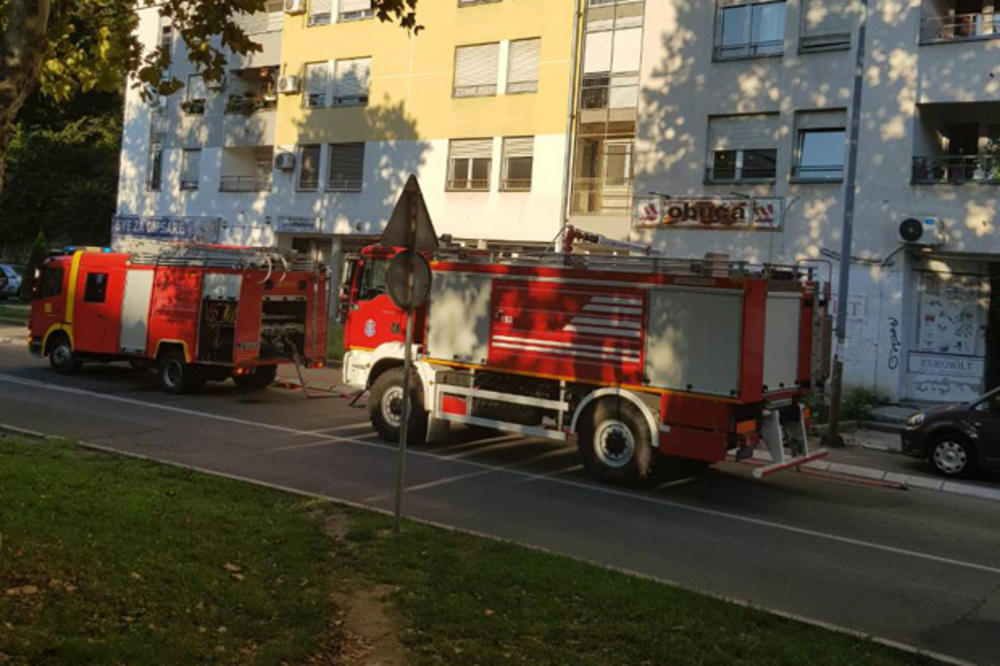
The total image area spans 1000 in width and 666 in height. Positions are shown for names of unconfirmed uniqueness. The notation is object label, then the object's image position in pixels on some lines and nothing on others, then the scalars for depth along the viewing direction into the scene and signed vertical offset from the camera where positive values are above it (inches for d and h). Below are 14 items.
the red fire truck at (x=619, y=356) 411.8 +0.1
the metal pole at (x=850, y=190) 657.6 +136.0
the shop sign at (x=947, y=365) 791.1 +13.0
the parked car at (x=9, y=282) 1603.1 +53.8
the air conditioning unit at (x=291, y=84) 1288.1 +344.6
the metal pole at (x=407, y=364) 306.3 -7.6
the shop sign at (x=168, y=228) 1387.8 +149.4
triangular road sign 309.4 +39.0
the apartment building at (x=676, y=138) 786.8 +230.2
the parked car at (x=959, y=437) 498.6 -30.6
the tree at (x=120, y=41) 319.0 +103.1
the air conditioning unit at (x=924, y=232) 757.9 +119.9
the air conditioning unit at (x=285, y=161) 1289.4 +237.8
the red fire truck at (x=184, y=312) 663.8 +9.7
